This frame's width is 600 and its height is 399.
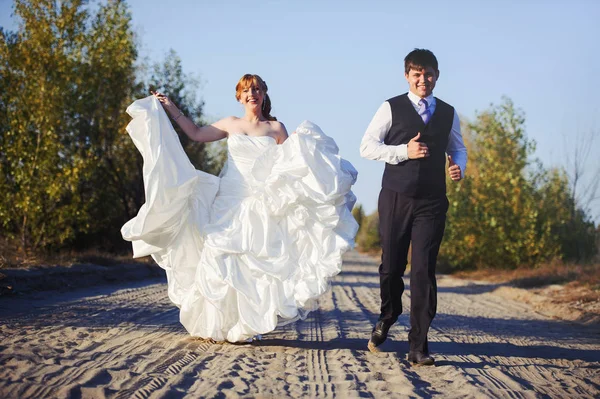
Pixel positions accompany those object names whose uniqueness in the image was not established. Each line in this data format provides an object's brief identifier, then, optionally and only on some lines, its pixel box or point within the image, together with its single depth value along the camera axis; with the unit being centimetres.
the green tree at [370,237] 6694
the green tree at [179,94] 2497
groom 568
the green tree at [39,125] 1744
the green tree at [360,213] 8956
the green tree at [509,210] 2356
